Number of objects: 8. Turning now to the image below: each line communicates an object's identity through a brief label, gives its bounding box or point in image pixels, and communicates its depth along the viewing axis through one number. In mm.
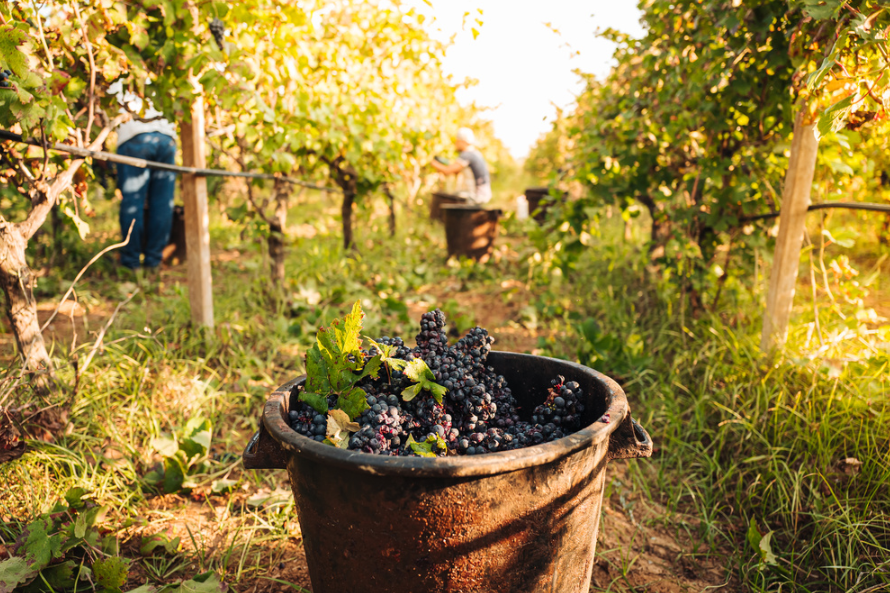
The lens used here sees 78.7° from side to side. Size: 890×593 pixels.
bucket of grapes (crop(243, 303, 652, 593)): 1068
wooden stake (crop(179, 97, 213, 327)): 3020
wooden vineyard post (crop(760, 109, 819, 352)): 2428
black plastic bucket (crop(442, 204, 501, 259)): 6160
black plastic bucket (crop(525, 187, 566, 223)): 8562
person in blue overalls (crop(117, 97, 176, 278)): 4555
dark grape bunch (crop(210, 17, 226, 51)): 2893
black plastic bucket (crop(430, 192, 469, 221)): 8495
